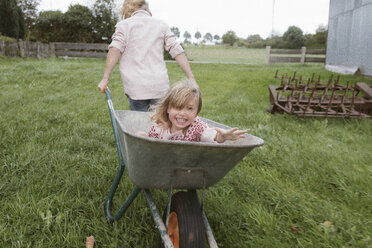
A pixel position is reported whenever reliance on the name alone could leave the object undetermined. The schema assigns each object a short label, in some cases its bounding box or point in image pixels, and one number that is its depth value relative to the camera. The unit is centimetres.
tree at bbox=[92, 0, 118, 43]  1928
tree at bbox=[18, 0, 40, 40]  2358
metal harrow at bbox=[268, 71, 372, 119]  446
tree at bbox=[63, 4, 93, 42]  1942
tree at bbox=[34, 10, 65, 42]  2011
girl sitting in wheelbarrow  182
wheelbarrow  136
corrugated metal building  976
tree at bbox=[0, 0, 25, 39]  1703
